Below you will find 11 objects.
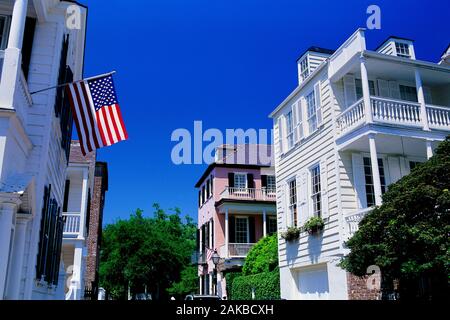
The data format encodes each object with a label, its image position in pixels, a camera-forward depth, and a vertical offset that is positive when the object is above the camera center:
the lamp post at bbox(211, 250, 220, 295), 19.46 +1.62
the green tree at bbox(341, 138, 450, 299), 7.88 +1.22
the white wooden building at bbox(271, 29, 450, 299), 13.72 +4.88
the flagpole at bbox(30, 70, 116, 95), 8.41 +4.18
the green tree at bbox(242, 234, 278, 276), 21.71 +1.95
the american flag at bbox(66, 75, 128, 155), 8.31 +3.32
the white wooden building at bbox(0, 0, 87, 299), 6.49 +2.66
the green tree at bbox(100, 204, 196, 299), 32.84 +2.77
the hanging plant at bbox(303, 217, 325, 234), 14.95 +2.36
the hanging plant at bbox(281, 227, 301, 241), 16.72 +2.31
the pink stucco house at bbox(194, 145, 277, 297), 29.30 +5.79
